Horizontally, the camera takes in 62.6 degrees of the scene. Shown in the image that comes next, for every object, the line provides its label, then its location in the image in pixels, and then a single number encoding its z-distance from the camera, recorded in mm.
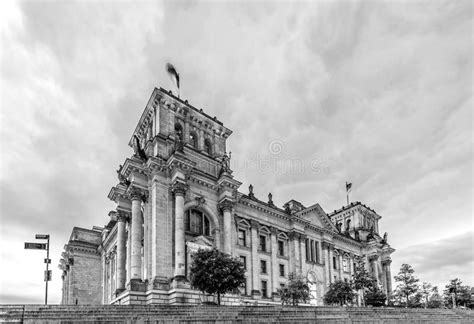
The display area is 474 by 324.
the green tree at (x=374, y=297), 53241
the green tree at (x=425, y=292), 70381
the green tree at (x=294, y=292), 42969
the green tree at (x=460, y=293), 67812
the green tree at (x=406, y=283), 62094
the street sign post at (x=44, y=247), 28562
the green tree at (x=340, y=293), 47741
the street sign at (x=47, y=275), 31984
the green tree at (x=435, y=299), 67438
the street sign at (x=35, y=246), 28516
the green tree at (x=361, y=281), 50844
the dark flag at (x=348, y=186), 76562
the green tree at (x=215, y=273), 31406
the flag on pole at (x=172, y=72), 45556
